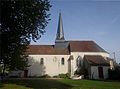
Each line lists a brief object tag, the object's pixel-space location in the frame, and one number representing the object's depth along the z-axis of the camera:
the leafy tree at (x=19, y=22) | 8.87
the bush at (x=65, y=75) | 20.99
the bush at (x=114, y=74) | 17.17
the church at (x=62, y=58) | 21.69
